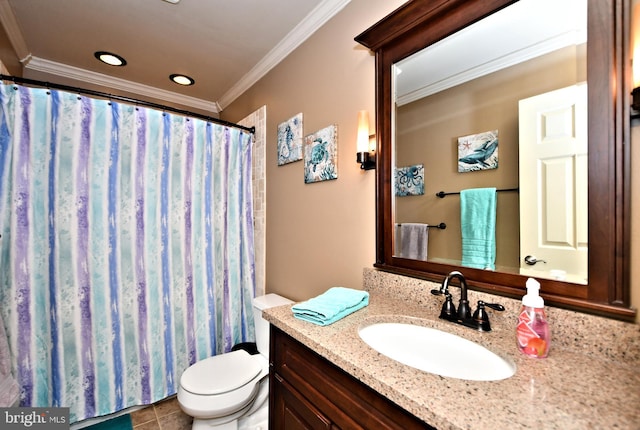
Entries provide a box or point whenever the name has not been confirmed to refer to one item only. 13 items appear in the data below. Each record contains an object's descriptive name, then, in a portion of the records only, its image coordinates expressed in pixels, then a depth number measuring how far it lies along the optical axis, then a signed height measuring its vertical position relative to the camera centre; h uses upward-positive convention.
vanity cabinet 0.70 -0.54
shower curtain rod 1.53 +0.72
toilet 1.41 -0.92
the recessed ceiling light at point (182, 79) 2.56 +1.23
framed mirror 0.76 +0.25
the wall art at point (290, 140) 1.92 +0.51
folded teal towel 1.01 -0.36
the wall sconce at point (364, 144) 1.36 +0.32
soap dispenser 0.75 -0.32
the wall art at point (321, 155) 1.62 +0.34
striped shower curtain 1.59 -0.22
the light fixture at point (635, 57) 0.71 +0.38
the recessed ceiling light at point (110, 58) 2.21 +1.24
